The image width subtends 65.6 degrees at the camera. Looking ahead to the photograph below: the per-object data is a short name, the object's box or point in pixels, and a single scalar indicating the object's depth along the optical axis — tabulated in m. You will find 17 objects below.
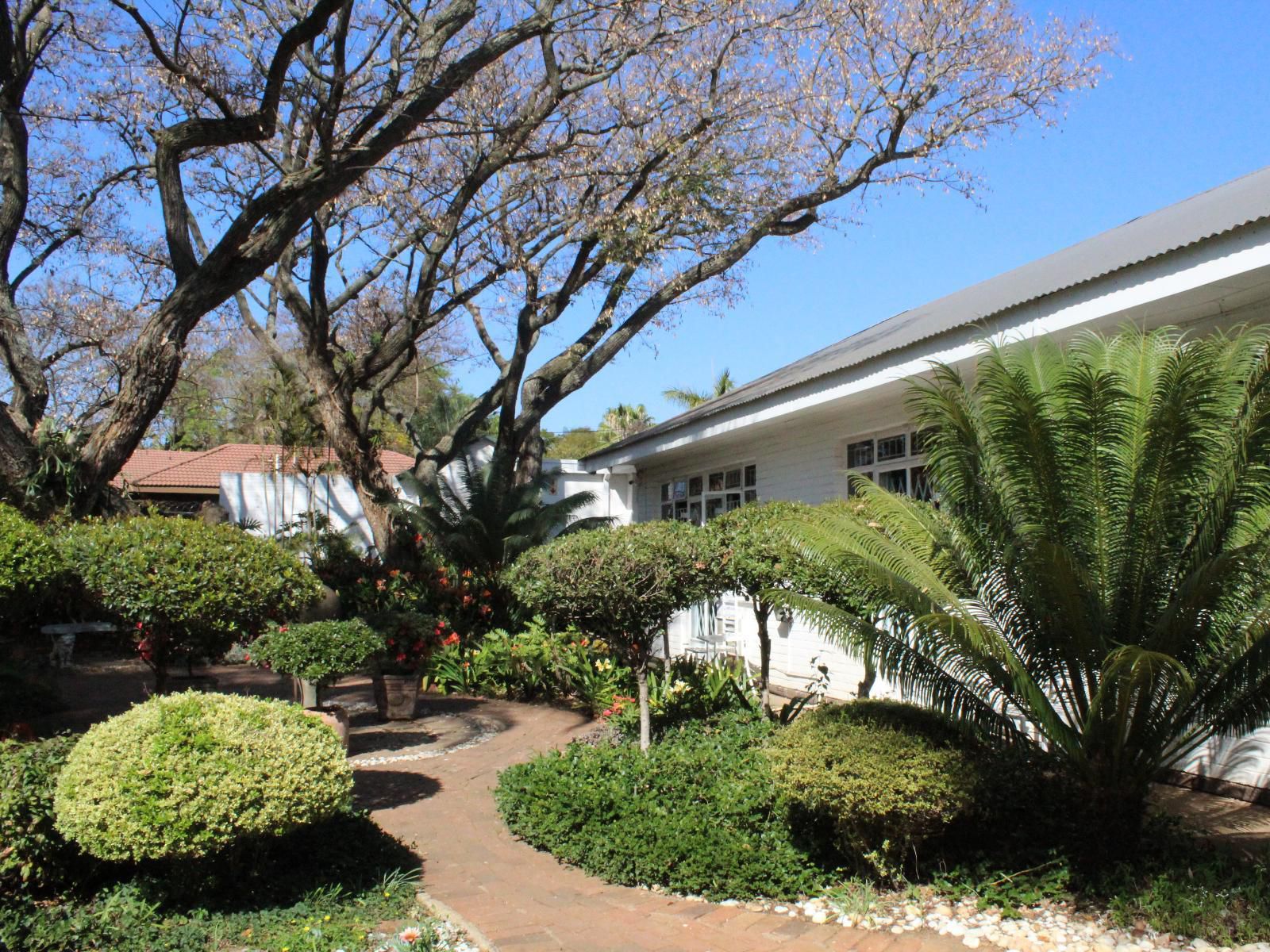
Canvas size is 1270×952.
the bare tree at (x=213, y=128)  8.47
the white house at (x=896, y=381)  6.30
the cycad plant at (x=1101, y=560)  4.80
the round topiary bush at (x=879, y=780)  4.79
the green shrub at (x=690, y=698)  8.18
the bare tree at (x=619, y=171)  12.77
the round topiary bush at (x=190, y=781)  4.27
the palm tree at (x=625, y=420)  40.41
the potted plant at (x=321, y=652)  7.93
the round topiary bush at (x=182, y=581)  5.93
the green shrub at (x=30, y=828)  4.51
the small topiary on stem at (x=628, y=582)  6.78
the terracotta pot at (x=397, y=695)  9.95
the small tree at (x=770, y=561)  6.53
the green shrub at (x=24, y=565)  5.59
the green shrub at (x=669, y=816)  5.17
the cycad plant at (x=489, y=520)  13.91
